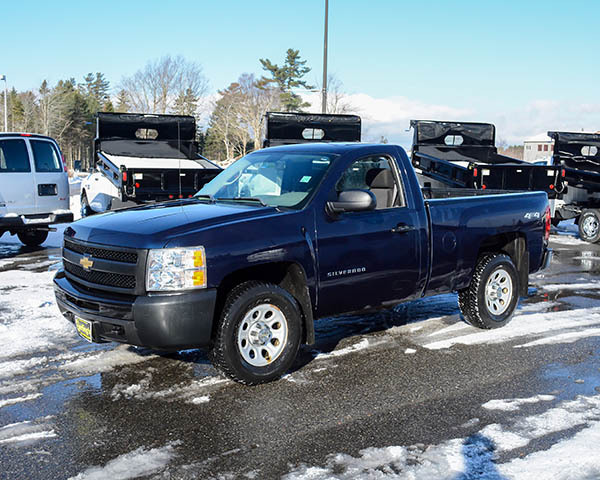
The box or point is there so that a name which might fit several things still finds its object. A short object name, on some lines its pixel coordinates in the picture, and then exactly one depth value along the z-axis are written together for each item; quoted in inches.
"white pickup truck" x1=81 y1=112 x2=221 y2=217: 526.0
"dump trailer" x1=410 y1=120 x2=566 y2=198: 561.9
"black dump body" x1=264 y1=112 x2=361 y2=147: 669.3
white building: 4582.7
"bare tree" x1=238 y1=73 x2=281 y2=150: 2165.8
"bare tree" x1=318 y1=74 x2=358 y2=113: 1690.1
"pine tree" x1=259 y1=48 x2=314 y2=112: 2466.8
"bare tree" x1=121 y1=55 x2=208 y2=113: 2022.6
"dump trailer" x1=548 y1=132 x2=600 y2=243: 577.3
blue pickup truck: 178.2
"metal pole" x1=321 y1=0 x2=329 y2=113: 856.1
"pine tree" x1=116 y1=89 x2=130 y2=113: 2177.9
